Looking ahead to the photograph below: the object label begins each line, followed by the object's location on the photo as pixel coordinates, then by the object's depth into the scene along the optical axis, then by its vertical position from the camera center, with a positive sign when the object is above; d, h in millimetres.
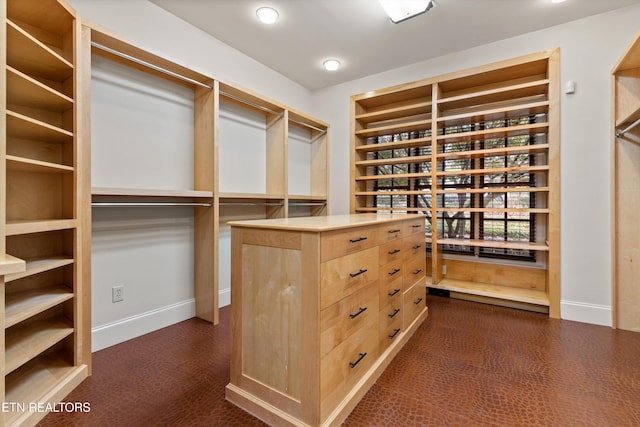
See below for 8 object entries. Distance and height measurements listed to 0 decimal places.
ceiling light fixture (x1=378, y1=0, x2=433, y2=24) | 2418 +1738
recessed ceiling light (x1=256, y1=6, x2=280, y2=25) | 2595 +1809
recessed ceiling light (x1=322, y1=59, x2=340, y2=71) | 3578 +1856
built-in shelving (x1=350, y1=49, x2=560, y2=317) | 2885 +574
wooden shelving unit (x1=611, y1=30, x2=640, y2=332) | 2480 +100
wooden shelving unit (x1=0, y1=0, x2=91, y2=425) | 1553 +57
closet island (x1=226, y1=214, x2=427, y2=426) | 1333 -542
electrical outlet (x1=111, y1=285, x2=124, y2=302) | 2262 -633
